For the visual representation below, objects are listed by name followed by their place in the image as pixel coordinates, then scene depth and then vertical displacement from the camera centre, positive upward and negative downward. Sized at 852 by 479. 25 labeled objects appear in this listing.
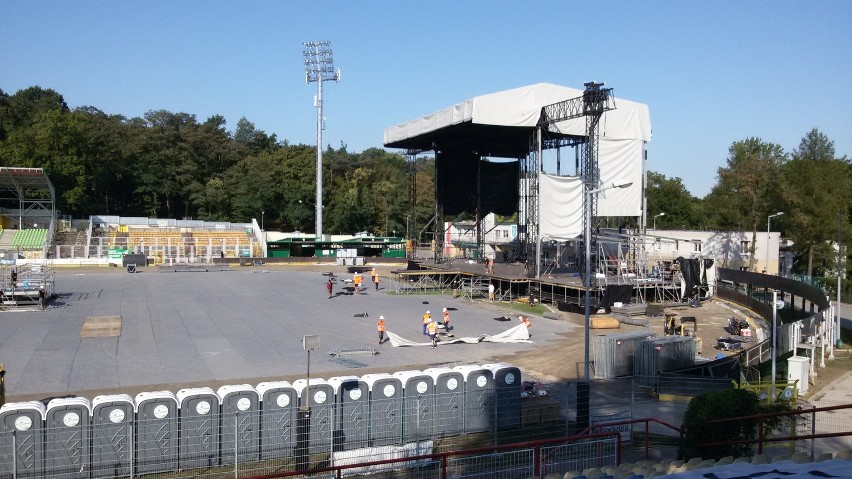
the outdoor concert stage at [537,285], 39.19 -3.29
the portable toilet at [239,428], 13.23 -3.76
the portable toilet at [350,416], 13.92 -3.71
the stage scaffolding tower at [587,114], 39.09 +7.12
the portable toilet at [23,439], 11.58 -3.56
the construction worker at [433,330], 26.64 -3.75
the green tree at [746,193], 60.17 +3.67
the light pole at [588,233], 15.56 -0.01
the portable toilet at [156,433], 12.62 -3.72
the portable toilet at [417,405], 14.37 -3.61
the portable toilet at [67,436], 11.98 -3.61
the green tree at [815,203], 48.81 +2.29
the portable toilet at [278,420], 13.38 -3.65
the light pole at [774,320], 17.99 -2.21
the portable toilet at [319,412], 13.74 -3.60
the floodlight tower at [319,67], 82.19 +19.40
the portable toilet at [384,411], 14.14 -3.67
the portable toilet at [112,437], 12.27 -3.67
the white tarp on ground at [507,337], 27.42 -4.19
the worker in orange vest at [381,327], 27.05 -3.70
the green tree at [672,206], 107.00 +4.33
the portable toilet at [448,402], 14.99 -3.69
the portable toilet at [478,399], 15.26 -3.67
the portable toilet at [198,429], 12.94 -3.72
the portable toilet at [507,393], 15.50 -3.59
